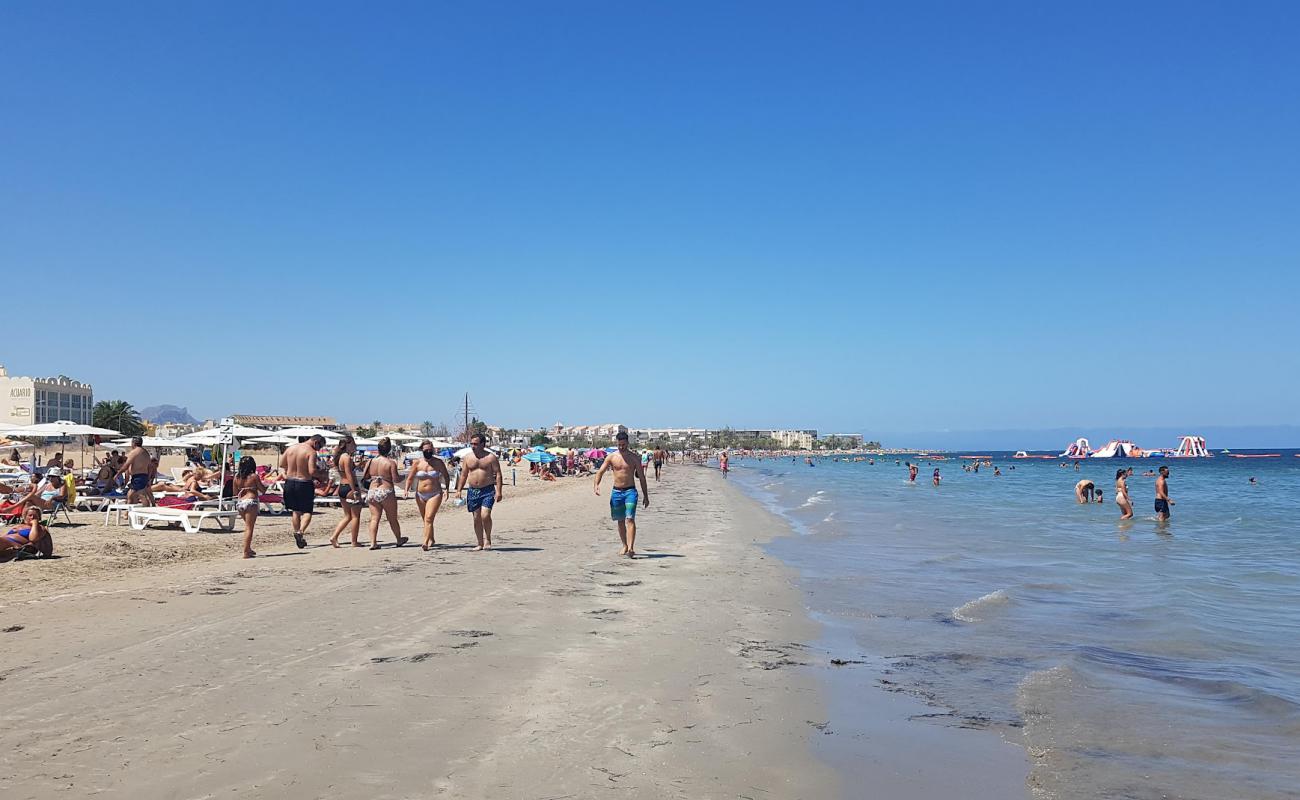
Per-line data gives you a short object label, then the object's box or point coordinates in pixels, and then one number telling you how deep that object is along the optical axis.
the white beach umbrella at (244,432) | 17.64
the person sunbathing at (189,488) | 14.48
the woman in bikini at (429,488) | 10.94
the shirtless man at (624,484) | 10.48
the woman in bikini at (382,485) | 10.91
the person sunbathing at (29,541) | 9.04
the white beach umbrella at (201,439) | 17.23
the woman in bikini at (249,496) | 10.03
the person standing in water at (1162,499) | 19.80
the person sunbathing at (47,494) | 11.05
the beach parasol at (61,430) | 19.44
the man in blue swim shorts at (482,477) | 10.38
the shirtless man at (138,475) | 13.77
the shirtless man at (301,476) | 10.55
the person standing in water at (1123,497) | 19.88
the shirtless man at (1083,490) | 26.88
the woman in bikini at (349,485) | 10.46
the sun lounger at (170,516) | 12.78
